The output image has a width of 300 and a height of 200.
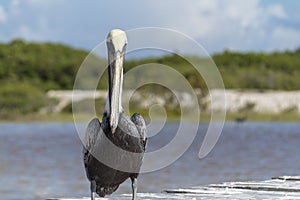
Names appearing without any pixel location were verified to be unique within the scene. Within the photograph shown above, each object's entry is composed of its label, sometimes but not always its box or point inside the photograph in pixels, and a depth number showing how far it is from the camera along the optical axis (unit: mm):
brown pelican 13570
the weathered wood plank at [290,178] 20498
